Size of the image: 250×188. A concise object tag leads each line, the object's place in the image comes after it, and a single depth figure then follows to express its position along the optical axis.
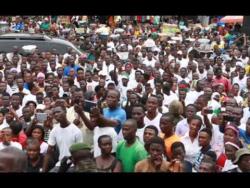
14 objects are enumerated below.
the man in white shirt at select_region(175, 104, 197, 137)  6.24
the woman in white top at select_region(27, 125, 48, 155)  5.57
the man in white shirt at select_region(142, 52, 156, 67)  13.50
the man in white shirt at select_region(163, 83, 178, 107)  8.64
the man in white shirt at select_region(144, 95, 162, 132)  6.30
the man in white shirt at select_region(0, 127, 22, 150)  5.39
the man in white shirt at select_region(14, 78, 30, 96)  8.99
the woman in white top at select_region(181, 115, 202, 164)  5.36
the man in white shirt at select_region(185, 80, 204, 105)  8.89
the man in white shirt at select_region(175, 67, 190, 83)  11.10
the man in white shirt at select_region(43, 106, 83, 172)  5.41
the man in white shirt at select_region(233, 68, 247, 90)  11.47
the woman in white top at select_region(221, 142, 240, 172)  4.64
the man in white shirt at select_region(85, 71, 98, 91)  9.94
